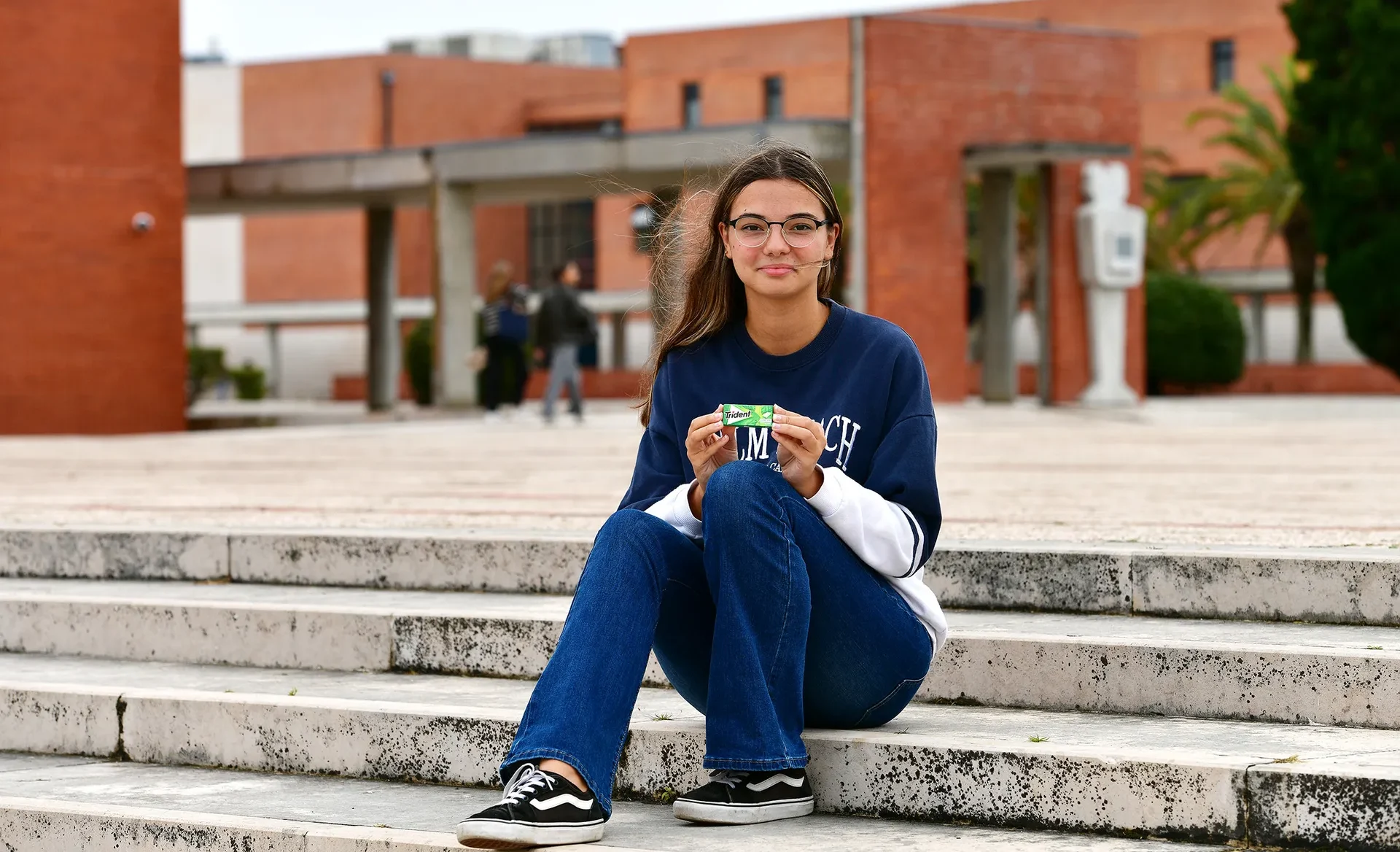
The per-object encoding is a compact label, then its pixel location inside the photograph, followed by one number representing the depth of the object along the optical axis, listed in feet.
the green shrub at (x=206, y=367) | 118.62
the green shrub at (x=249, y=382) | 120.47
